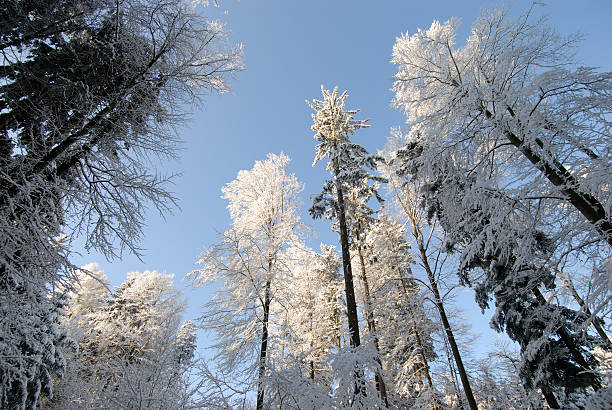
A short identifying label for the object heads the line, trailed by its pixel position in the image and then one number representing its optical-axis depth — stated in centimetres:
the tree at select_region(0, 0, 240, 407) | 394
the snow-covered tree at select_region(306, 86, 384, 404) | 845
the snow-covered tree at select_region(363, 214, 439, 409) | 1006
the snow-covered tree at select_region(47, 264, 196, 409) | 699
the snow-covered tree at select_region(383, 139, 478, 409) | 712
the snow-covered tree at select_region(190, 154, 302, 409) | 755
